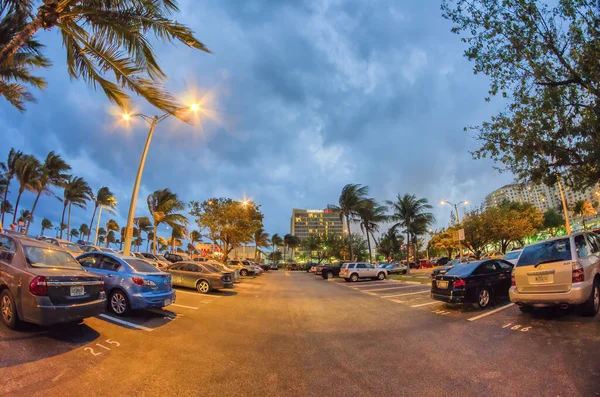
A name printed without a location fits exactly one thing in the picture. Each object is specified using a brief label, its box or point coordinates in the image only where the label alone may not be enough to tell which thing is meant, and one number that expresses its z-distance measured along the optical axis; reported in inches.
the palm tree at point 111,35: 220.5
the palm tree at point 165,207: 1162.0
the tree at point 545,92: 335.3
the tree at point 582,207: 2026.3
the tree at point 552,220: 2246.6
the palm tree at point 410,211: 1294.0
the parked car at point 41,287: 185.9
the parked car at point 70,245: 620.7
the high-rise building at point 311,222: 5383.9
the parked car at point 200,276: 533.0
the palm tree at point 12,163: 1131.9
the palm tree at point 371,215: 1473.9
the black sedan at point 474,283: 347.9
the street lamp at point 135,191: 494.8
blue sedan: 285.7
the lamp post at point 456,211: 1158.7
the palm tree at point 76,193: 1511.1
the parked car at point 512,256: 576.0
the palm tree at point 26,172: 1115.3
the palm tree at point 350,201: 1481.3
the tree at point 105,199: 1651.1
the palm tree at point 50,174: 1205.1
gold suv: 243.0
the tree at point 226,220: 1235.2
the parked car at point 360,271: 977.5
